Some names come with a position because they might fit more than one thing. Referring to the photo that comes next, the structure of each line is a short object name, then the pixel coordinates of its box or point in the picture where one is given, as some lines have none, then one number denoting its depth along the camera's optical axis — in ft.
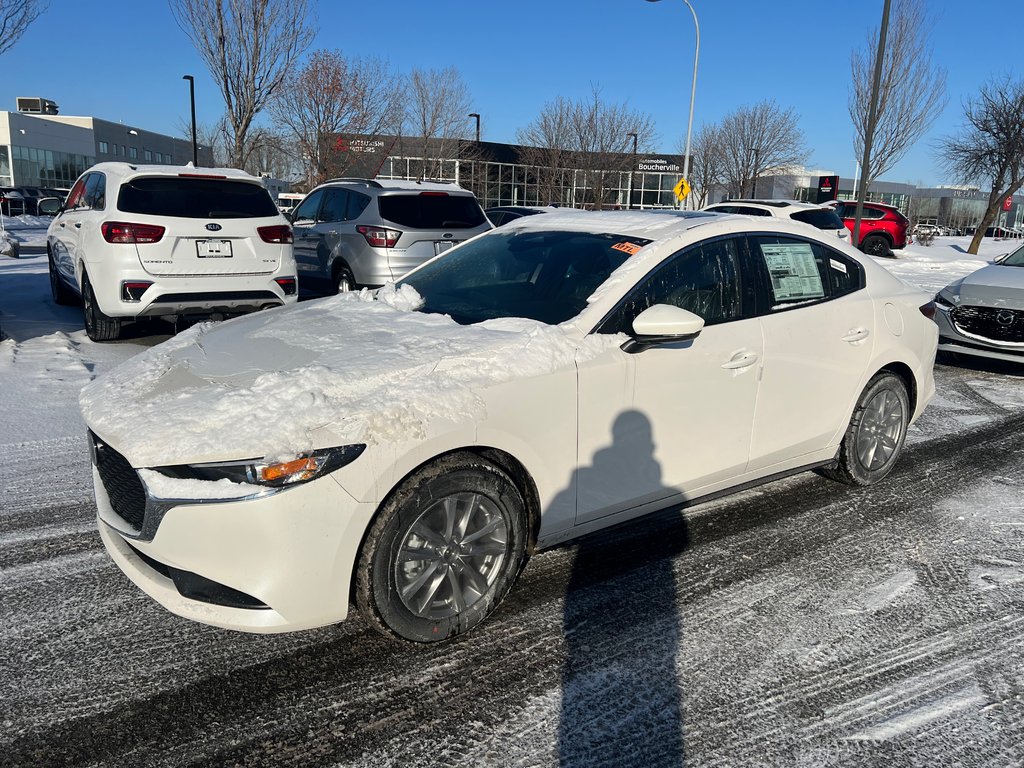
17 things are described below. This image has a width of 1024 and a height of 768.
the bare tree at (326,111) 88.63
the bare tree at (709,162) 135.54
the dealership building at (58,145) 205.87
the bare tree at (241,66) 61.26
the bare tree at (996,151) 89.61
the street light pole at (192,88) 121.79
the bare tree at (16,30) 32.91
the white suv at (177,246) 24.34
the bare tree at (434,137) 105.19
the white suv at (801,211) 52.90
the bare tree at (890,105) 86.38
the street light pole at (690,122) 92.22
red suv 86.63
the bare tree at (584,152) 113.70
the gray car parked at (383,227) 31.65
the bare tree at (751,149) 132.26
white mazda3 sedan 8.62
